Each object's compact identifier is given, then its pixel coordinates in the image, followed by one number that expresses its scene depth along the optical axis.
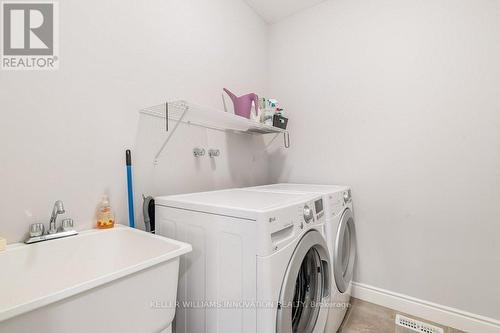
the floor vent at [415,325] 1.42
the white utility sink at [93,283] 0.56
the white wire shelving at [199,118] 1.35
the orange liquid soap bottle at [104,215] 1.13
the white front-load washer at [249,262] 0.84
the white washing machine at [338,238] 1.34
